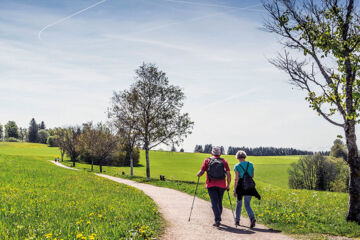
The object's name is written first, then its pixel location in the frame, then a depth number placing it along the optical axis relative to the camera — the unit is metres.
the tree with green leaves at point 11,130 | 168.62
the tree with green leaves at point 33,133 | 173.18
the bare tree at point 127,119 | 34.41
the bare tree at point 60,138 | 77.87
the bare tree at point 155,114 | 33.50
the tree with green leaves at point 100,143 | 54.16
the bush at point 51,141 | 139.05
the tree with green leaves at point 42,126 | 196.00
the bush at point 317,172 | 52.94
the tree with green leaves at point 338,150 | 80.31
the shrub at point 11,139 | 159.30
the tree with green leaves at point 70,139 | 73.19
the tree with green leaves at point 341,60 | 10.98
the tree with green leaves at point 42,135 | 173.00
